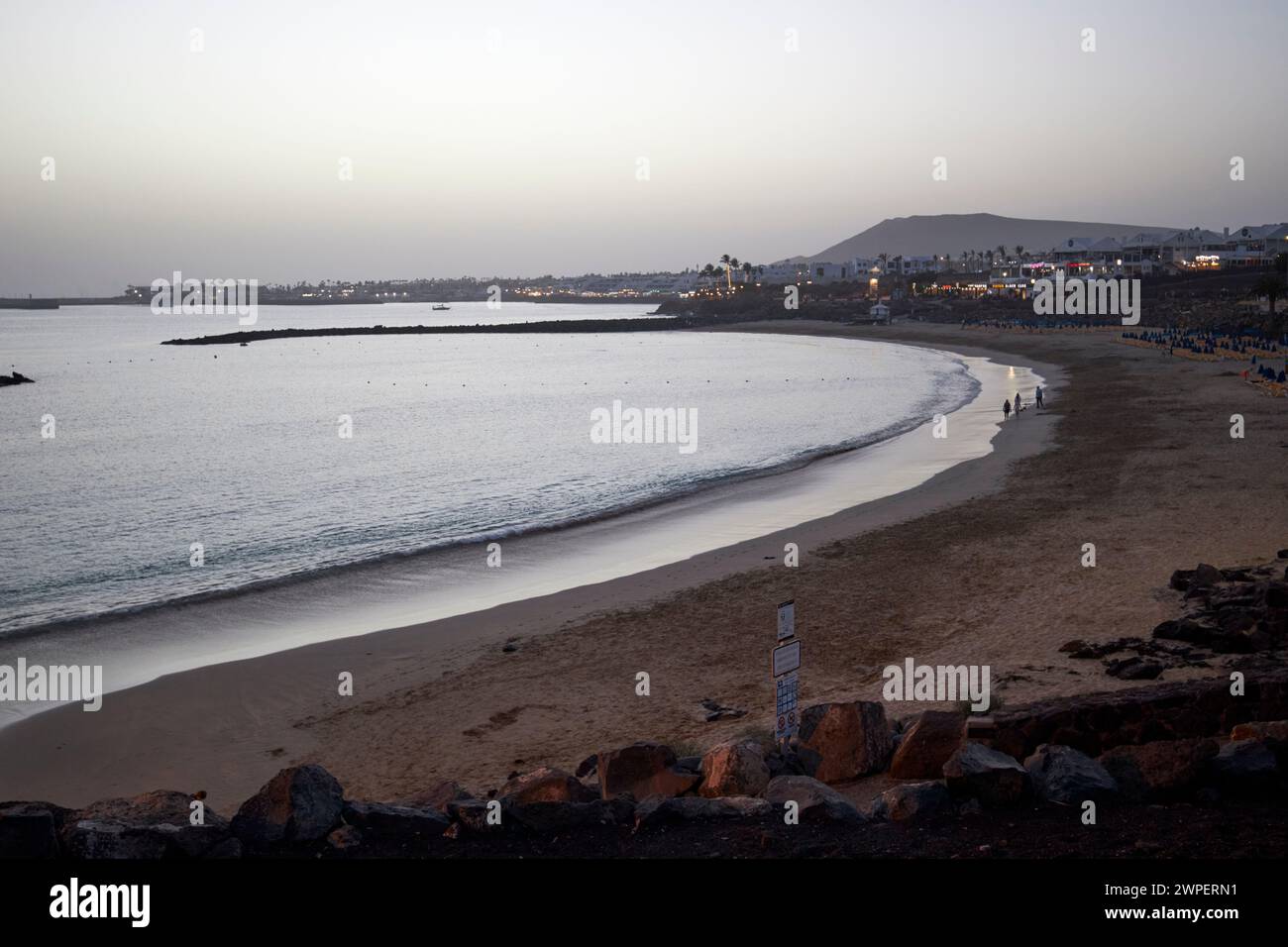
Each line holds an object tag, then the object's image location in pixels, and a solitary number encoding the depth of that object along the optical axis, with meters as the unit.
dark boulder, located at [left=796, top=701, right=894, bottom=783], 8.47
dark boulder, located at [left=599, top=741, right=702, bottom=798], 8.15
